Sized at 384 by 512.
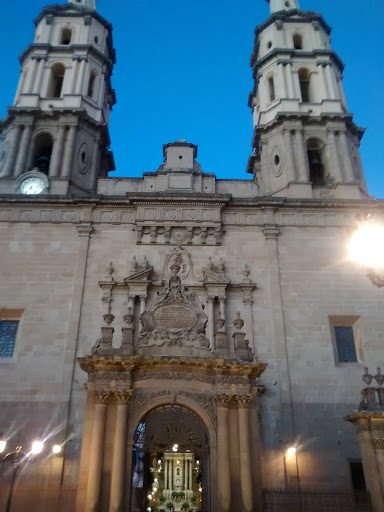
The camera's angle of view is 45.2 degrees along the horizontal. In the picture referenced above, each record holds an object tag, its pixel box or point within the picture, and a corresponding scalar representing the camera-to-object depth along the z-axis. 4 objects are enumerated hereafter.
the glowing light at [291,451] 18.11
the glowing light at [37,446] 15.21
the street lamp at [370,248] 22.39
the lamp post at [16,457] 15.25
